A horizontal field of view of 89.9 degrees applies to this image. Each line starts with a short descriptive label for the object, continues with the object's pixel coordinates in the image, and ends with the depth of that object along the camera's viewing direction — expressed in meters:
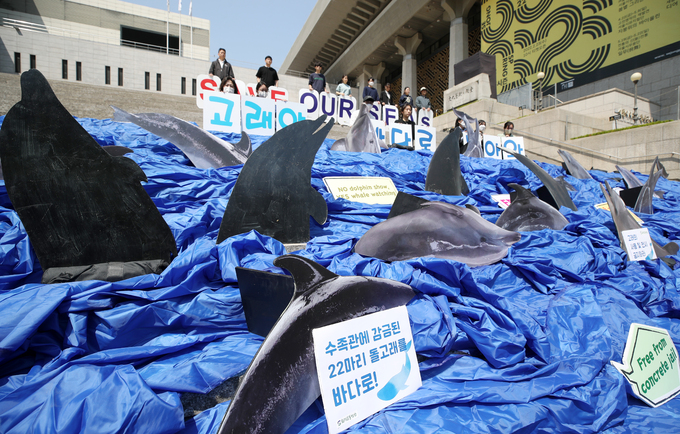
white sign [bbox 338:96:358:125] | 8.48
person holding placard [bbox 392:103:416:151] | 7.82
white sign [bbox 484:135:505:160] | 8.19
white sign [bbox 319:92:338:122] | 7.89
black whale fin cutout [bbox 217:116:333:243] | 2.37
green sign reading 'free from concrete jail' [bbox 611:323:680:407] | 1.62
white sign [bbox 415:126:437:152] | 7.86
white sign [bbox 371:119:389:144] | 7.30
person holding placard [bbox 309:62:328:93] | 8.32
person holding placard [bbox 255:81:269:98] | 7.24
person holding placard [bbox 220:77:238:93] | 6.29
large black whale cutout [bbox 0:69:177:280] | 1.69
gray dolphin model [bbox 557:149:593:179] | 6.29
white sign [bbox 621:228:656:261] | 2.93
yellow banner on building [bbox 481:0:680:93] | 11.86
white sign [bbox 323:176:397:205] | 3.85
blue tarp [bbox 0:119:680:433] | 1.23
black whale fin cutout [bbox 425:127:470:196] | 4.08
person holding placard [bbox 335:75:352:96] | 8.59
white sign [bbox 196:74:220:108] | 7.38
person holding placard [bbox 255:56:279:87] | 7.75
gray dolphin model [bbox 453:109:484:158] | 7.09
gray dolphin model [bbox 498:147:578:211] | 3.77
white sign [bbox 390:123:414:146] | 7.58
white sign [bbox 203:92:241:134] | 5.86
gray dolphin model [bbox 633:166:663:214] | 4.56
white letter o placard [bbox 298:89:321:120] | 7.53
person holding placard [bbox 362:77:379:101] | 8.98
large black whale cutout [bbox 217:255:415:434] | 1.13
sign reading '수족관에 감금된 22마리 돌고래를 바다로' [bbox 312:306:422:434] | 1.25
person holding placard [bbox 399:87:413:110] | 8.67
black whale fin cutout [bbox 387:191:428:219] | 2.61
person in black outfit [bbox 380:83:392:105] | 8.77
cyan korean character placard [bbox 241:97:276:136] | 6.19
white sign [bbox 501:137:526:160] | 8.65
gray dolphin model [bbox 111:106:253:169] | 3.76
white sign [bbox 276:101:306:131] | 6.58
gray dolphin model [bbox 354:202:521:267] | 2.38
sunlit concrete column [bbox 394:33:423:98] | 21.81
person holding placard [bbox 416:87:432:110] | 9.40
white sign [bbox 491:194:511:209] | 4.42
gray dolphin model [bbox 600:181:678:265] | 3.13
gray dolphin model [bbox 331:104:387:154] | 5.93
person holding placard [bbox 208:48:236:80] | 7.42
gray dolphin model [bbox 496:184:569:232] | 3.32
